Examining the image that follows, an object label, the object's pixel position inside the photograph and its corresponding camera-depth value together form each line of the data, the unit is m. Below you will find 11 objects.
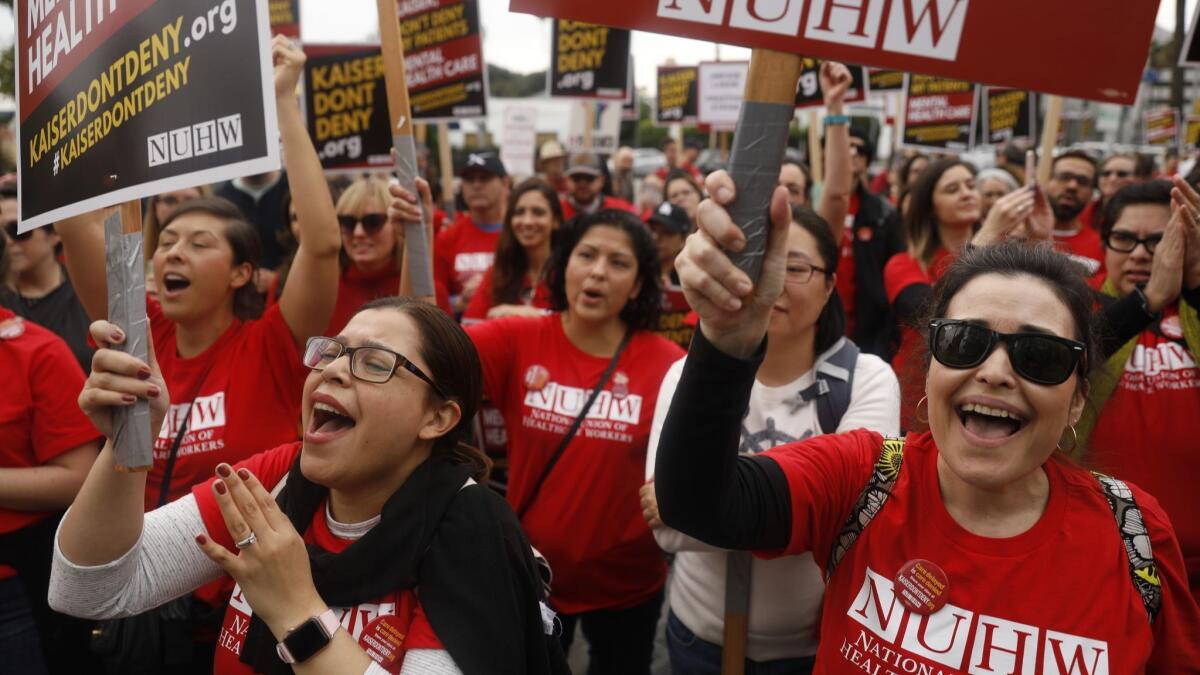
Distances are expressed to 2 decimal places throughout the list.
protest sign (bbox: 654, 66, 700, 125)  12.32
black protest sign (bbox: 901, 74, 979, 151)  7.63
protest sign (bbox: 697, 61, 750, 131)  9.97
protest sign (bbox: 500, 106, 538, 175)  10.93
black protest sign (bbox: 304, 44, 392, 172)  4.49
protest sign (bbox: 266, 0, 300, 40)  8.50
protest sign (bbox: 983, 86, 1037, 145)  8.33
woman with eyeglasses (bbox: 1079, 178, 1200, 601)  2.69
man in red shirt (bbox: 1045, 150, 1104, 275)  5.90
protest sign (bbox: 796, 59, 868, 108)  6.44
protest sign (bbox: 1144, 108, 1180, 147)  12.58
